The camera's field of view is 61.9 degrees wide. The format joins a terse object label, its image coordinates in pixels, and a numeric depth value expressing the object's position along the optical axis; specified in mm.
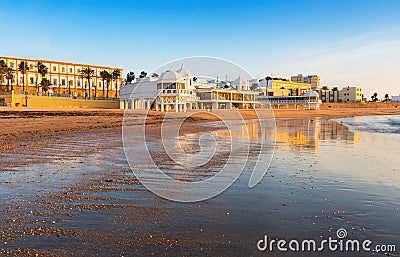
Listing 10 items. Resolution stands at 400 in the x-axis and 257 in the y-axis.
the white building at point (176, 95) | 66750
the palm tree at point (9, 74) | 76825
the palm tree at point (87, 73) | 90525
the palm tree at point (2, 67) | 76312
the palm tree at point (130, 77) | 96625
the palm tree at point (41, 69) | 84562
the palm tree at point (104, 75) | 93200
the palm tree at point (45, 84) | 81000
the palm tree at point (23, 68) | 83462
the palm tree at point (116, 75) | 96750
